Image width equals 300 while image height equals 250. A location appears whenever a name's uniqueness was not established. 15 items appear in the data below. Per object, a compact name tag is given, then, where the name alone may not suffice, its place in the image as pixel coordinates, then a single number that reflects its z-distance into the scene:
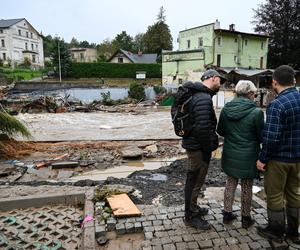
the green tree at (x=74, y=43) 94.14
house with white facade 56.69
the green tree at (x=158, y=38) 58.44
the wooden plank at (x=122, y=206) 3.76
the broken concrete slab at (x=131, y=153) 8.20
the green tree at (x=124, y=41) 69.29
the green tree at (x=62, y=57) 41.47
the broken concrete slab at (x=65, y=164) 7.41
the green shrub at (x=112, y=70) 43.56
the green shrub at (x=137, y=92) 26.09
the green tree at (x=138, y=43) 65.02
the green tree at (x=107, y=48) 67.38
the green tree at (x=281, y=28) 36.28
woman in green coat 3.31
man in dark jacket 3.28
